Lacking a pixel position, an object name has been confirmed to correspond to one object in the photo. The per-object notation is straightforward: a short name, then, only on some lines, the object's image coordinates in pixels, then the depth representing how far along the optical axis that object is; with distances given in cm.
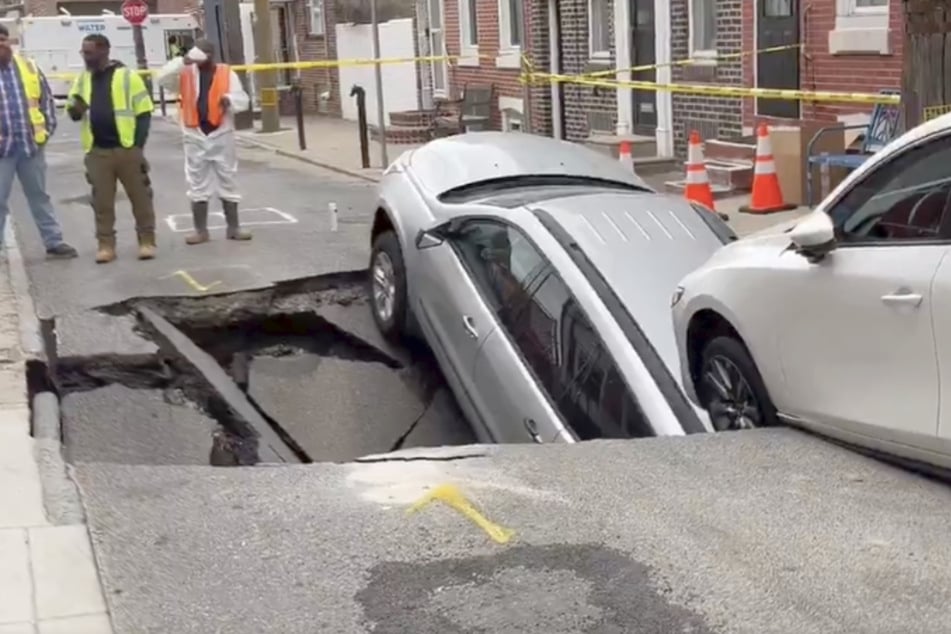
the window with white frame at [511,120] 2094
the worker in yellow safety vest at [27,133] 1033
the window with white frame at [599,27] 1805
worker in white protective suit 1141
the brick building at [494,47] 2020
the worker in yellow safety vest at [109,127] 1043
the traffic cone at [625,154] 1354
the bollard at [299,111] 2183
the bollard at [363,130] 1855
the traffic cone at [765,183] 1226
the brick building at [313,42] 2948
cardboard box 1213
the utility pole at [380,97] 1771
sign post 2941
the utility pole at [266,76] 2569
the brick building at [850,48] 1207
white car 466
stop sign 2939
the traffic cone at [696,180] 1232
